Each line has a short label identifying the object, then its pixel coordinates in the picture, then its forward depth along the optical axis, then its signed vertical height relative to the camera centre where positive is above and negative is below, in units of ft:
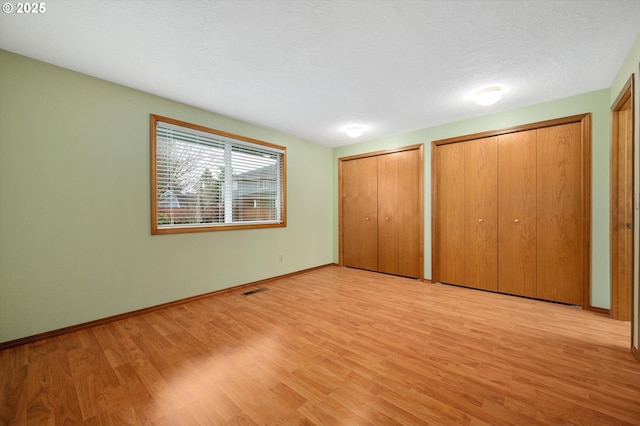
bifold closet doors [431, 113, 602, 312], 9.20 +0.44
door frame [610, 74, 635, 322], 8.36 -0.34
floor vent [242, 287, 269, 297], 11.35 -3.83
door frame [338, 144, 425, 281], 13.30 +1.30
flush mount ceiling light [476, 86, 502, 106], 8.93 +4.34
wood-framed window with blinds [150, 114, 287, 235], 9.62 +1.88
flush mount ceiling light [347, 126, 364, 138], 12.96 +4.40
